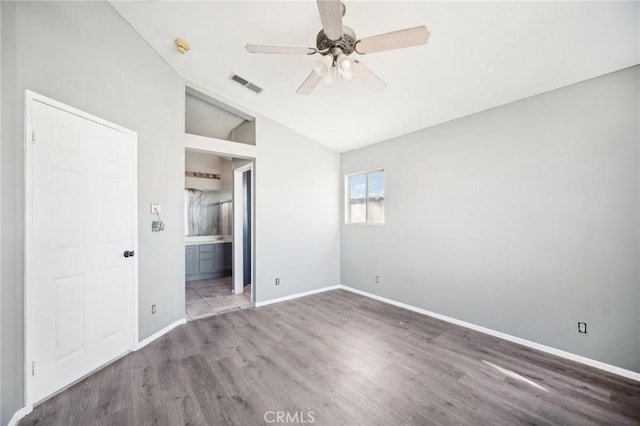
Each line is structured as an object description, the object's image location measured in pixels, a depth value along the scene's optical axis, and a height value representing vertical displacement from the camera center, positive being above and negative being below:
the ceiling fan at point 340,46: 1.51 +1.17
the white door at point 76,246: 1.82 -0.24
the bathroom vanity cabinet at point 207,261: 5.52 -1.04
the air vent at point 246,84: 3.16 +1.74
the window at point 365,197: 4.45 +0.32
